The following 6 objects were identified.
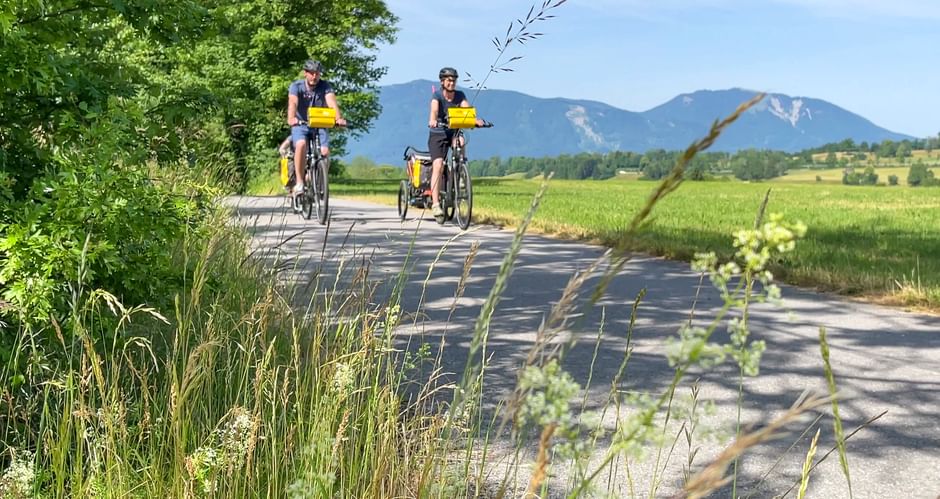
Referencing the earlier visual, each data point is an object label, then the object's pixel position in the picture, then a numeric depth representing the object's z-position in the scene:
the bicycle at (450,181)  13.23
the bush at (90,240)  2.99
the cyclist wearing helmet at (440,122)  12.67
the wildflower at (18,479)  2.49
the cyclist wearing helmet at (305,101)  13.12
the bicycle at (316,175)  13.00
